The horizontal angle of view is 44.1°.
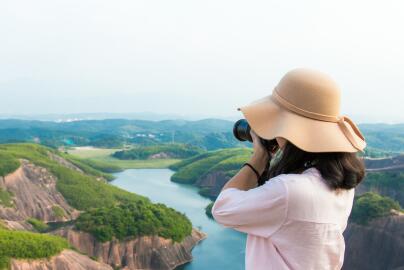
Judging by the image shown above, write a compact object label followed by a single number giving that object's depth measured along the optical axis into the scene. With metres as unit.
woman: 1.94
